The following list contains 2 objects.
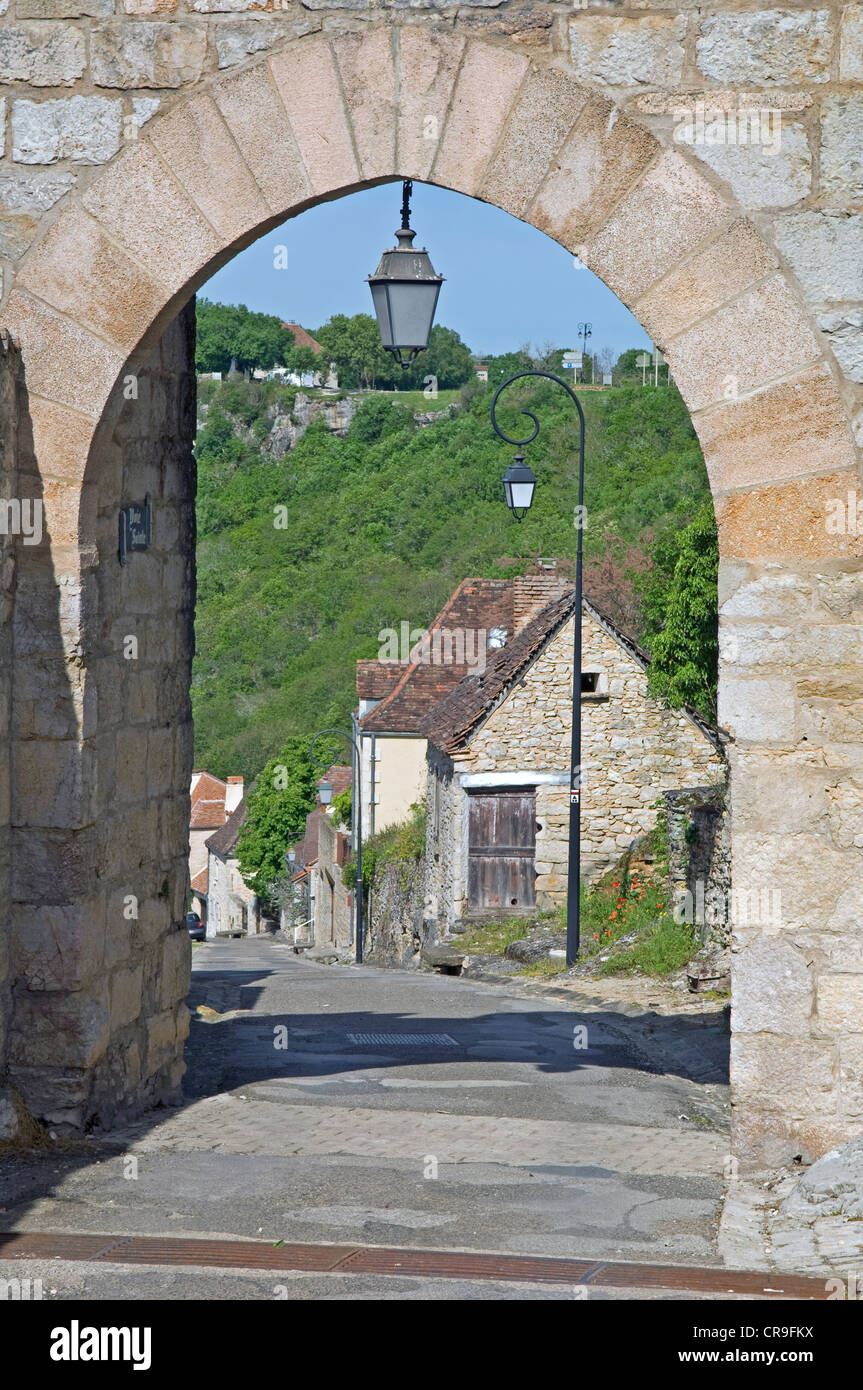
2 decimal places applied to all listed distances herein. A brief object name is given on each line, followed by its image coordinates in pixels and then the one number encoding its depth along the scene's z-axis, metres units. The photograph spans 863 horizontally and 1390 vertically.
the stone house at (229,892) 54.69
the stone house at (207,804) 61.09
